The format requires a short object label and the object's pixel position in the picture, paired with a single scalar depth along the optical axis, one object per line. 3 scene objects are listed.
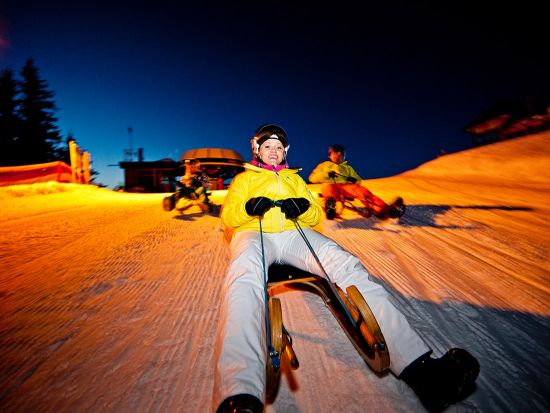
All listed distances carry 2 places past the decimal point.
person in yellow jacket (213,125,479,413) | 1.30
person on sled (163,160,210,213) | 6.96
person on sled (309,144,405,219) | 6.02
